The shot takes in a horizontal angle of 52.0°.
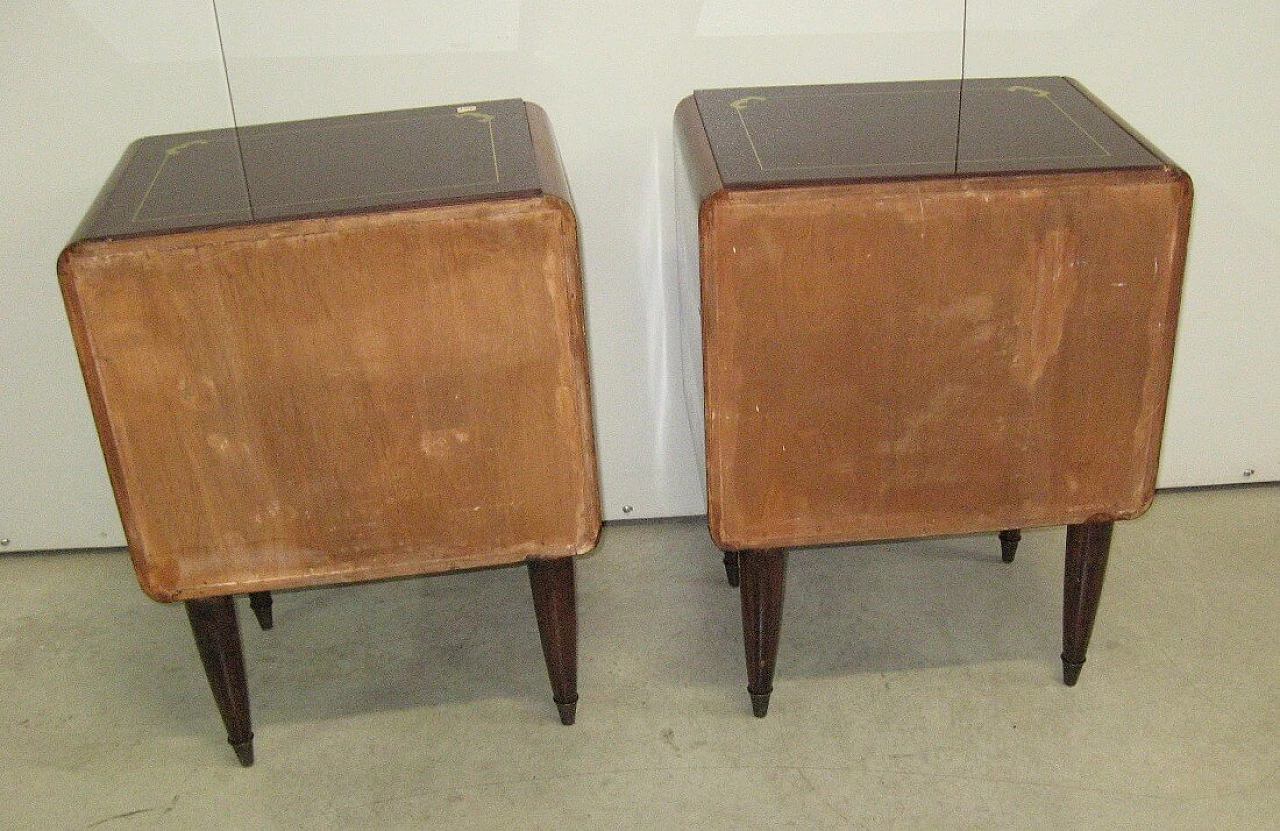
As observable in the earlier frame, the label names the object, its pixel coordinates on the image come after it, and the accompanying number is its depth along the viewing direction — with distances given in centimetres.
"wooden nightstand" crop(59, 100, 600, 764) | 130
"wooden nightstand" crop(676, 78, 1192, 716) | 132
